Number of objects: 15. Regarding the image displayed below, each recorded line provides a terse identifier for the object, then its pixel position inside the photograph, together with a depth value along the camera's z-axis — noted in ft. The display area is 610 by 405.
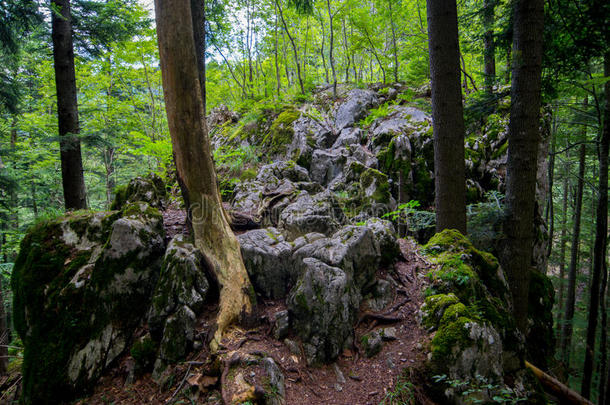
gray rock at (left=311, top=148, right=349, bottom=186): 28.53
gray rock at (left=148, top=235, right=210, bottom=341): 11.32
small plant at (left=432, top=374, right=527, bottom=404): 7.93
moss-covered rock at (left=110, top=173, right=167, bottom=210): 18.40
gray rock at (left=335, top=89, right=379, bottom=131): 34.53
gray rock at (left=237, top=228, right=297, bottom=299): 13.35
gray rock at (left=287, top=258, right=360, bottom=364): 10.50
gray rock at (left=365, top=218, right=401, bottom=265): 14.19
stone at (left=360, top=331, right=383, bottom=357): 10.50
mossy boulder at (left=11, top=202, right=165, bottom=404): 10.77
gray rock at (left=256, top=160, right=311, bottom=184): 24.21
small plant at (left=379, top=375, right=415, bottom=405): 8.43
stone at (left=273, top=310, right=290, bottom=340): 11.23
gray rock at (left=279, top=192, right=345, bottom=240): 16.55
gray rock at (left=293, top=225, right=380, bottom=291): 12.24
